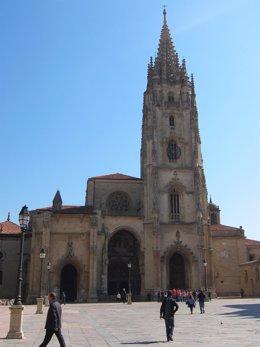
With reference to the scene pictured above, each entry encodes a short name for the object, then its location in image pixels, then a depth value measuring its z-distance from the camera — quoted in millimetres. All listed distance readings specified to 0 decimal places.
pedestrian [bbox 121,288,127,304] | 43062
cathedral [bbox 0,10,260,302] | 46344
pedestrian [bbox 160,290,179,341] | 11975
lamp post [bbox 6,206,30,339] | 12555
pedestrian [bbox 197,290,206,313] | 24609
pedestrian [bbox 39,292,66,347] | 8746
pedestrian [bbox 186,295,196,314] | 24411
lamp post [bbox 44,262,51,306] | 37850
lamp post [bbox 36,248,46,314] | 26411
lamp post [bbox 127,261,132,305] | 38406
